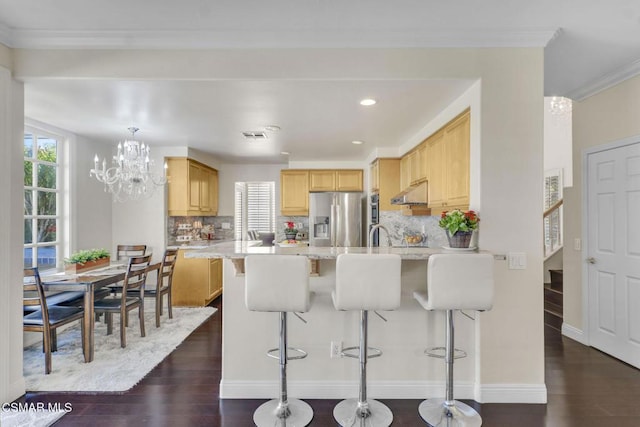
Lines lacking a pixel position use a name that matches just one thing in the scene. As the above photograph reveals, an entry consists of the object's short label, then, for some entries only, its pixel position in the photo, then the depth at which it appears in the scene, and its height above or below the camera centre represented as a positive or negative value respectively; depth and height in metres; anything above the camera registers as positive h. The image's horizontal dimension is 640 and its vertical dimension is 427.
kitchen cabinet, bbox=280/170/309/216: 5.99 +0.46
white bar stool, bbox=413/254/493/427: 2.03 -0.42
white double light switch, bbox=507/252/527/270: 2.39 -0.33
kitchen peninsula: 2.48 -0.99
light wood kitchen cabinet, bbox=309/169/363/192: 5.98 +0.62
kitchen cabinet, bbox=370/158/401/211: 4.87 +0.49
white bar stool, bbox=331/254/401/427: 2.02 -0.41
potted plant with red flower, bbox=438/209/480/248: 2.32 -0.08
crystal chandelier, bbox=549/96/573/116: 5.22 +1.72
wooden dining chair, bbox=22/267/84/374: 2.72 -0.89
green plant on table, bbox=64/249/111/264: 3.32 -0.43
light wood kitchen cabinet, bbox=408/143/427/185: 3.73 +0.59
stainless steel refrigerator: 5.67 -0.08
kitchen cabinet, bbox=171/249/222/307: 5.00 -1.02
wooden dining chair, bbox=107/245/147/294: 4.69 -0.52
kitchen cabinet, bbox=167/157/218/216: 5.08 +0.44
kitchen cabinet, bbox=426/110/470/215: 2.66 +0.44
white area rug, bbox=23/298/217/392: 2.66 -1.34
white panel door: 3.00 -0.36
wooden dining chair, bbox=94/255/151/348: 3.35 -0.92
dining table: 2.86 -0.62
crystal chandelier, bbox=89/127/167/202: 3.73 +0.50
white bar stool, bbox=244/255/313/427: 2.04 -0.42
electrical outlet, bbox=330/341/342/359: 2.50 -1.02
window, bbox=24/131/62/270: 3.69 +0.17
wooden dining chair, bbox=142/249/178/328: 4.00 -0.87
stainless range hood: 3.61 +0.20
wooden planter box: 3.31 -0.53
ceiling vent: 4.12 +1.02
